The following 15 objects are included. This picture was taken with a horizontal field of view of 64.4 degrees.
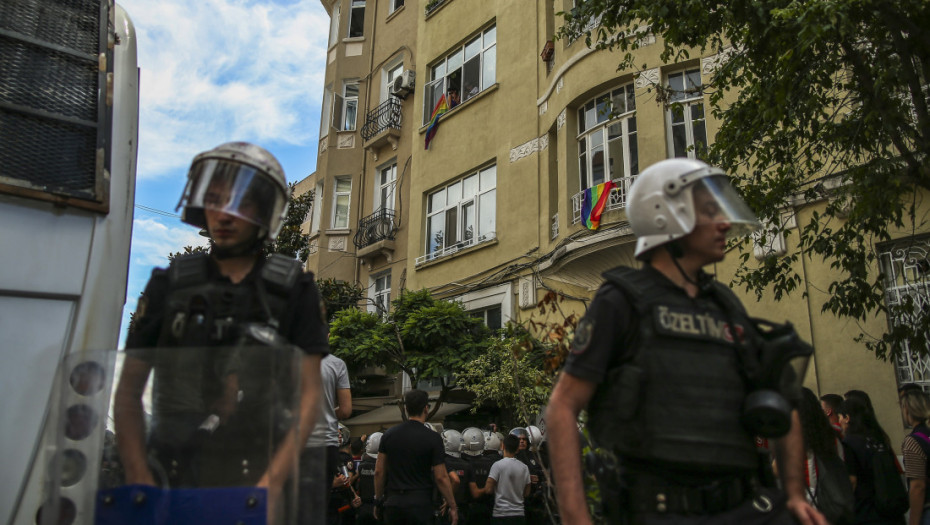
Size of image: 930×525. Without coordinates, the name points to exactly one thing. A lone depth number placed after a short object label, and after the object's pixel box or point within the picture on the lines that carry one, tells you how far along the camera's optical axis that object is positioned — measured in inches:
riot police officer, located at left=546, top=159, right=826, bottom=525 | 89.5
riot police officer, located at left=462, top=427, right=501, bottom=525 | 370.9
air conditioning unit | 803.4
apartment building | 456.4
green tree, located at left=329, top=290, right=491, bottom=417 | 539.8
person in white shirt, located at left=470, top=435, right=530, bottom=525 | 320.2
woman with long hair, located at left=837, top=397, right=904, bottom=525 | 202.1
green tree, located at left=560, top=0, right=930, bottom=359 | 247.3
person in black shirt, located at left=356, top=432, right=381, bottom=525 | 363.3
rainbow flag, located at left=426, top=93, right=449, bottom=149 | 733.9
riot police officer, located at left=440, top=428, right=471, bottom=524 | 352.5
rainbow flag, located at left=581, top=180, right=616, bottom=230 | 498.6
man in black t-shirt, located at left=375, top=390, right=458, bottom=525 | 261.1
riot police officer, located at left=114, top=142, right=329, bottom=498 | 85.3
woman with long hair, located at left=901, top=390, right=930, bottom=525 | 205.6
